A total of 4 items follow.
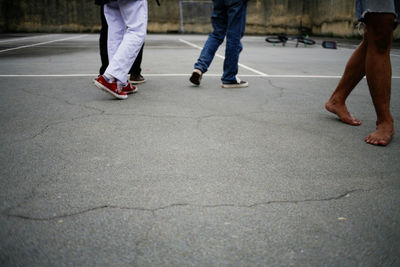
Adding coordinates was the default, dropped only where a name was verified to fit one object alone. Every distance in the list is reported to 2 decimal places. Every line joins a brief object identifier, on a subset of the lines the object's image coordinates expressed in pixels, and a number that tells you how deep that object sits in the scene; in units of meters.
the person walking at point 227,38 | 4.02
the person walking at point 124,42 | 3.34
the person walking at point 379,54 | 2.28
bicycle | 12.49
